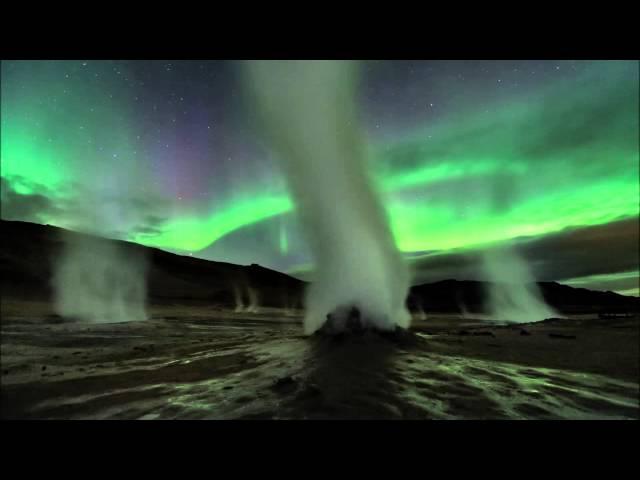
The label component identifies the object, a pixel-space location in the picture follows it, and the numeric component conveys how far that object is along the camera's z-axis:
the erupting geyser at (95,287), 27.23
